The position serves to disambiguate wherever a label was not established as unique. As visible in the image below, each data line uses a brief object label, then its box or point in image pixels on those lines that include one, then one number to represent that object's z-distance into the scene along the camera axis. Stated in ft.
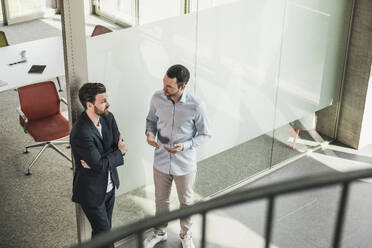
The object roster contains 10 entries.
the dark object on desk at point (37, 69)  18.74
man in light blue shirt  12.38
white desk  18.21
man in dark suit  11.60
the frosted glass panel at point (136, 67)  12.35
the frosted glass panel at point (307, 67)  16.74
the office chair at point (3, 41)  21.67
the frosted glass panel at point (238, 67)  14.46
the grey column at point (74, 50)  11.41
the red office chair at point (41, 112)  17.00
